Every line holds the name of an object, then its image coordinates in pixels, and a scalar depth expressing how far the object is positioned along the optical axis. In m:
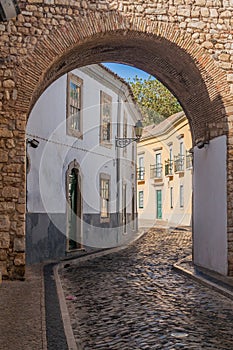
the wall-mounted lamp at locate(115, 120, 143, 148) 16.19
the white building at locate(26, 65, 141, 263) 12.78
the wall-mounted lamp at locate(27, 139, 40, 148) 10.18
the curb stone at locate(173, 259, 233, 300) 7.88
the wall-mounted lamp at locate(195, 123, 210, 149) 10.49
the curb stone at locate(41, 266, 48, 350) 4.82
